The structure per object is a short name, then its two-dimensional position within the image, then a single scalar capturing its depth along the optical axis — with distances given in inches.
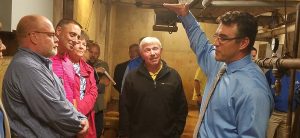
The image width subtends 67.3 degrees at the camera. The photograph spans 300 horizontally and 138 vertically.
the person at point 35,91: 64.6
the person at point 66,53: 83.1
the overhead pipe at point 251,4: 88.1
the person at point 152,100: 100.3
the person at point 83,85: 88.1
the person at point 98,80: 125.4
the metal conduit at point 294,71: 72.9
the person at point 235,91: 54.1
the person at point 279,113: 131.1
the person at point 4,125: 56.2
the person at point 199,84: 164.9
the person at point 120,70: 170.0
